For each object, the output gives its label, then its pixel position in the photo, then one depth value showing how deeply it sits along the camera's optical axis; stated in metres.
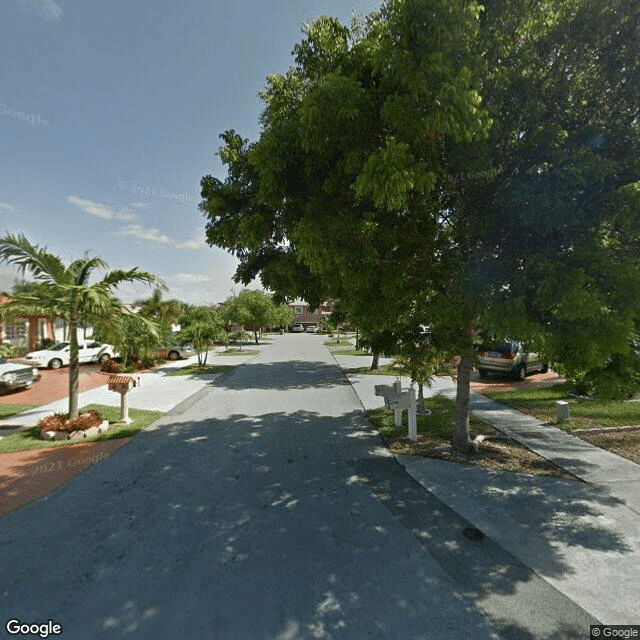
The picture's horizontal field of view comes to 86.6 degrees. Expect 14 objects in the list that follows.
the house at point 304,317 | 73.62
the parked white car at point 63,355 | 17.27
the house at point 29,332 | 19.86
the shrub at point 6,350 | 17.10
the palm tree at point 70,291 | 7.55
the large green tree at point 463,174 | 3.65
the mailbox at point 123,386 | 8.55
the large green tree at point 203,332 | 17.92
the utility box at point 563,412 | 8.13
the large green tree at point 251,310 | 33.69
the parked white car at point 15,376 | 11.52
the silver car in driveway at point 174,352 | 22.70
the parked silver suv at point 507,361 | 14.15
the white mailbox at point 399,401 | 7.28
